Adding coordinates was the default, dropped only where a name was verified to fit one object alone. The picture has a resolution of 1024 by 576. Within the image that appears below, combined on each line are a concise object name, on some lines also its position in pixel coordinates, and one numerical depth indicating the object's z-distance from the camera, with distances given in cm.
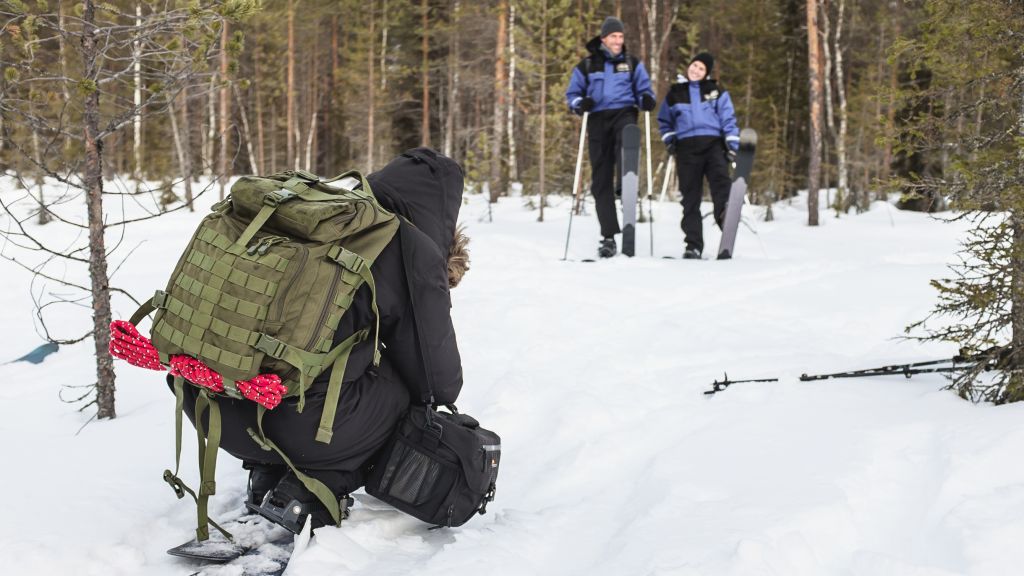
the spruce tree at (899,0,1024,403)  335
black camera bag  274
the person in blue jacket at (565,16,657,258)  843
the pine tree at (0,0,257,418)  372
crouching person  230
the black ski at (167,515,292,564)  256
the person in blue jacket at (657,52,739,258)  855
